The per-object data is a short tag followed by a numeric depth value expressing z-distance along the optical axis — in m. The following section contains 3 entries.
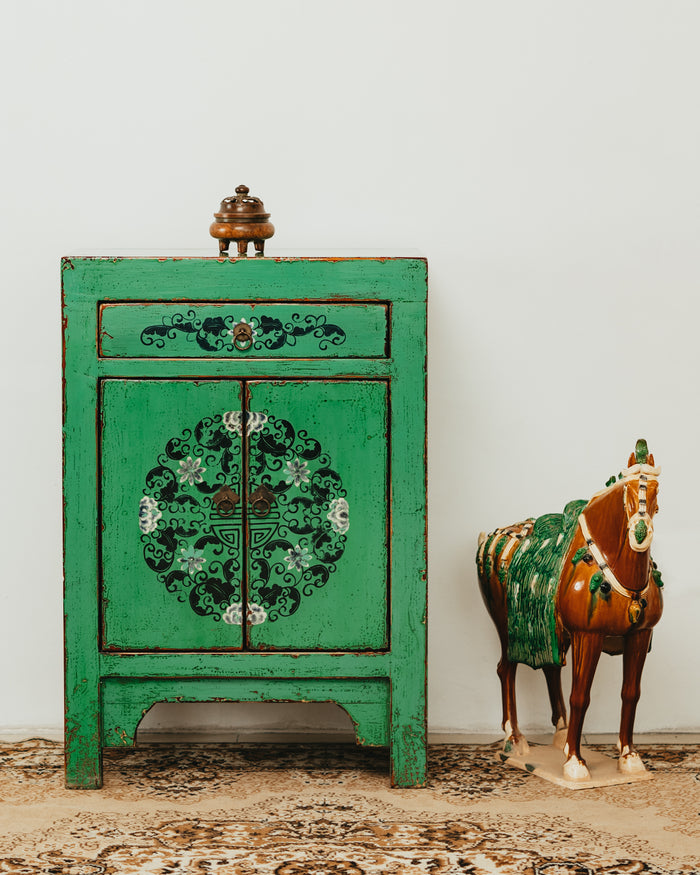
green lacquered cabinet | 2.70
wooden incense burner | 2.85
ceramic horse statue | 2.70
